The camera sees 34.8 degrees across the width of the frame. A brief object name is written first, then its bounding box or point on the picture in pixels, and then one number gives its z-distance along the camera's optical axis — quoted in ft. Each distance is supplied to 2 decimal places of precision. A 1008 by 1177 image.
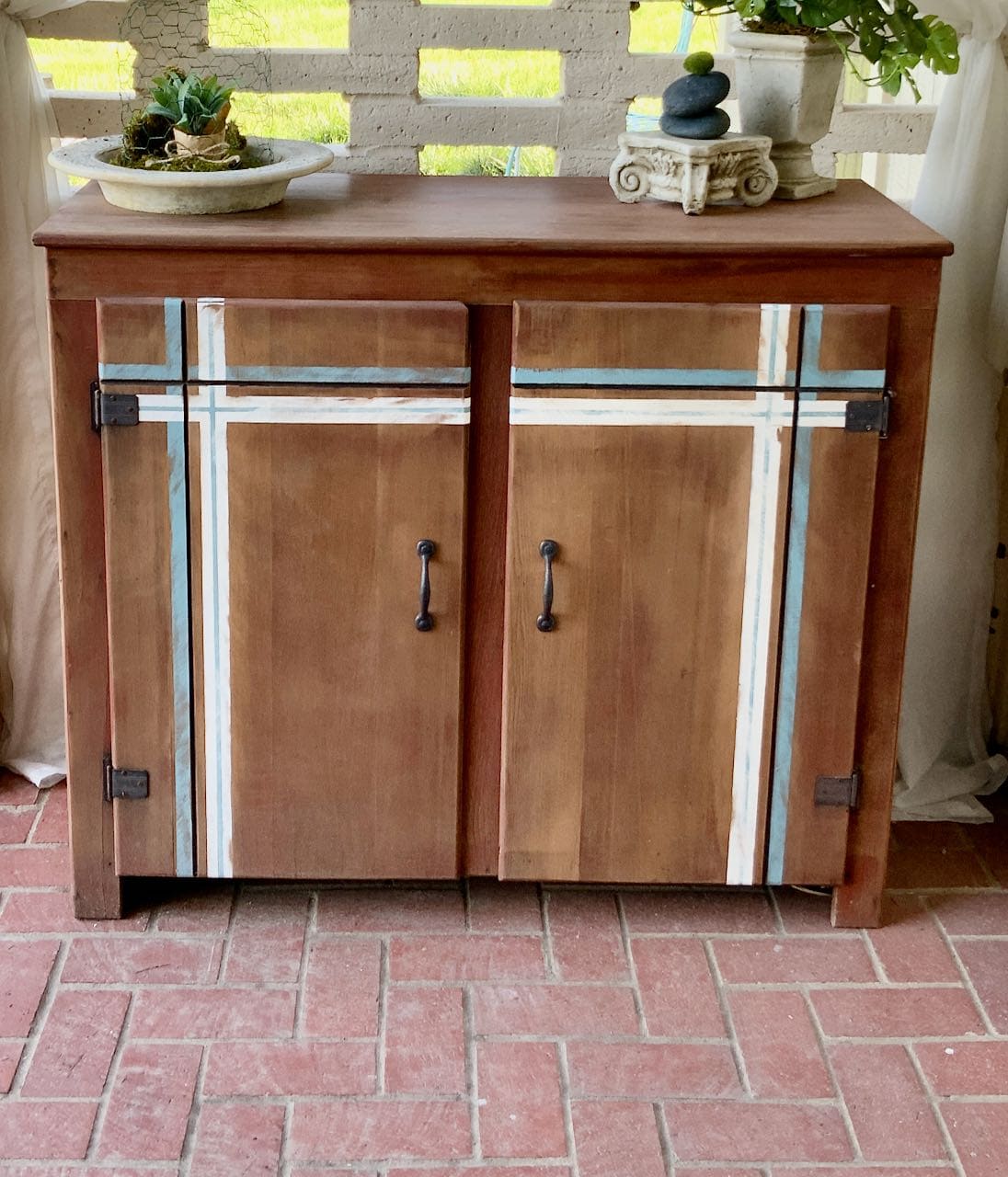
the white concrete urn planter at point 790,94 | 9.23
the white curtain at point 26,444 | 10.19
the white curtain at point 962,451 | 10.21
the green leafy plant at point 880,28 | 9.07
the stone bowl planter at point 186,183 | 8.54
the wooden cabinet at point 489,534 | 8.57
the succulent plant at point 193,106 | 8.88
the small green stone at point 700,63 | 9.18
